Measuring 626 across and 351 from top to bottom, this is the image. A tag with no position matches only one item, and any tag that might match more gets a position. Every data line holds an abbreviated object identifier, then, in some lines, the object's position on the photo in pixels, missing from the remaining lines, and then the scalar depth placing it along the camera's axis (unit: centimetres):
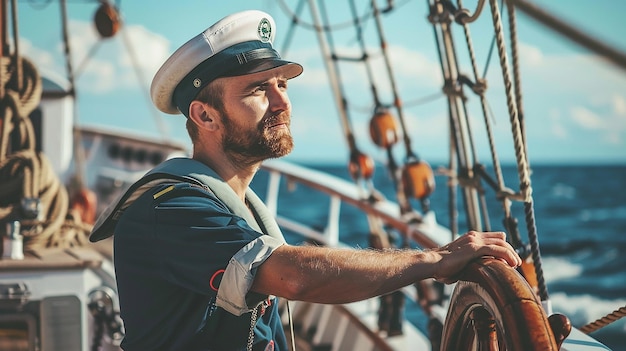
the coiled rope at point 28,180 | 291
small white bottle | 262
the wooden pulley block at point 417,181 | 441
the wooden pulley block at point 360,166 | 503
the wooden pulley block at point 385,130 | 492
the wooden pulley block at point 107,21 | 632
